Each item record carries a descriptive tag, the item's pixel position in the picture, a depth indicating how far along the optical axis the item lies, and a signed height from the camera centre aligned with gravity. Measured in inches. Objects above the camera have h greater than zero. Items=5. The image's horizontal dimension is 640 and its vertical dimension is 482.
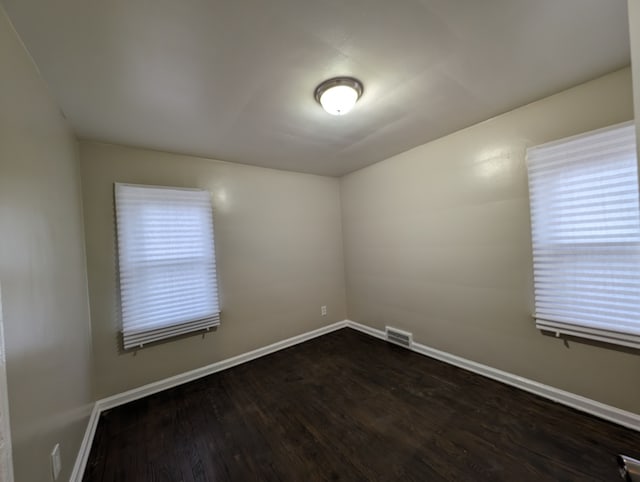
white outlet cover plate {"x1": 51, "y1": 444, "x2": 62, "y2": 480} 48.1 -42.0
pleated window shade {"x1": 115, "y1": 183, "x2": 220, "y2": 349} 90.4 -6.0
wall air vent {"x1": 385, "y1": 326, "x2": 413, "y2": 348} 118.7 -51.3
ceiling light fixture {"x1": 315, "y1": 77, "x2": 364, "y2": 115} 63.5 +38.8
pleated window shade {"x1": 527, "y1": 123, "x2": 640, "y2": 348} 64.3 -3.1
